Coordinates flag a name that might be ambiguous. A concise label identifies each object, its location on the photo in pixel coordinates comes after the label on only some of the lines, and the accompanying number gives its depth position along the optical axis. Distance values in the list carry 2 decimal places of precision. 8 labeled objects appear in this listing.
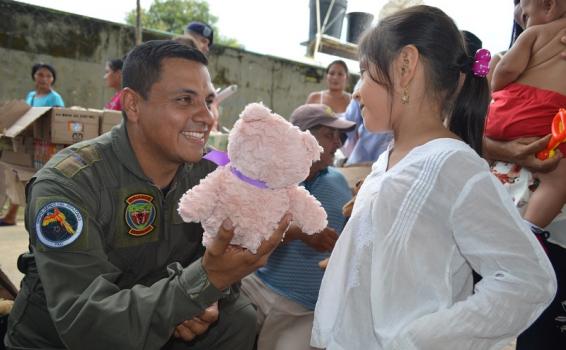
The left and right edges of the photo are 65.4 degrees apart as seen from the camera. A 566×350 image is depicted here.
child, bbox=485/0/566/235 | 1.63
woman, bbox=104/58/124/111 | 5.03
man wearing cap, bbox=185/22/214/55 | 4.34
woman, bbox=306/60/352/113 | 4.81
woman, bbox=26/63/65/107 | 5.52
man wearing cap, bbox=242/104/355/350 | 2.13
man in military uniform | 1.28
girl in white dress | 1.01
